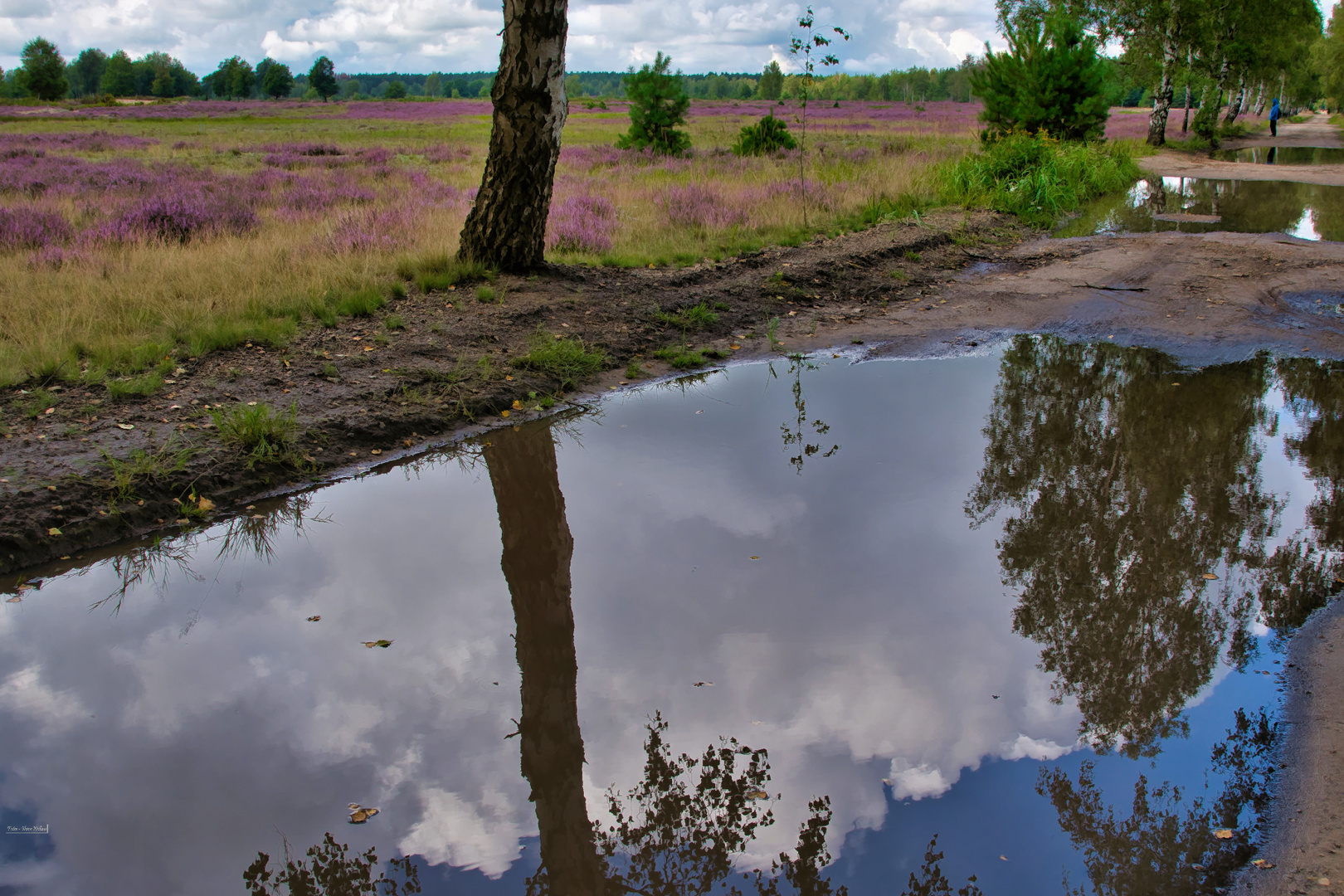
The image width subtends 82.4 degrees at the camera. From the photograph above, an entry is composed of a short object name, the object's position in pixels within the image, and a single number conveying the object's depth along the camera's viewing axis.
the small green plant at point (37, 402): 4.97
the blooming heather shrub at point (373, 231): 8.83
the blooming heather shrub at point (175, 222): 9.22
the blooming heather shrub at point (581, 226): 9.96
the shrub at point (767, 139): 19.75
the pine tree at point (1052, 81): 18.09
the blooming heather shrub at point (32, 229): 9.02
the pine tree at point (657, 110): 19.70
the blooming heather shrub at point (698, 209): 11.55
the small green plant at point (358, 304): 7.09
